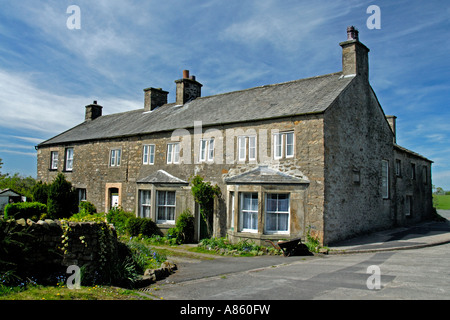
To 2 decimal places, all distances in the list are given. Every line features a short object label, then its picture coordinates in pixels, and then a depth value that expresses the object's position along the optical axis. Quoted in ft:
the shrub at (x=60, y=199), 77.36
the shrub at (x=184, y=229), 57.16
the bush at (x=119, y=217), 63.00
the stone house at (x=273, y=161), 47.50
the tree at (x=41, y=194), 80.89
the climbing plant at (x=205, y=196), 55.21
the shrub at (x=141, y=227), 60.23
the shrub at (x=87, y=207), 74.04
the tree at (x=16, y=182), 95.32
